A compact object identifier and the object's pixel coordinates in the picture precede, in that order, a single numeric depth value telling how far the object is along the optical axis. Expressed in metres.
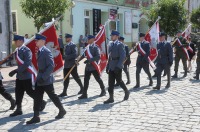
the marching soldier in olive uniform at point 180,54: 13.29
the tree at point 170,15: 24.58
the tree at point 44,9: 14.87
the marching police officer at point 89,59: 9.14
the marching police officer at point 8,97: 7.98
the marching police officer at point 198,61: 12.17
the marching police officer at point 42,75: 6.70
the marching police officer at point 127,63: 11.27
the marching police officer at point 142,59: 10.80
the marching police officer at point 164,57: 10.62
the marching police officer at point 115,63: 8.40
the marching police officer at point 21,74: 7.20
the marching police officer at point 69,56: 9.52
